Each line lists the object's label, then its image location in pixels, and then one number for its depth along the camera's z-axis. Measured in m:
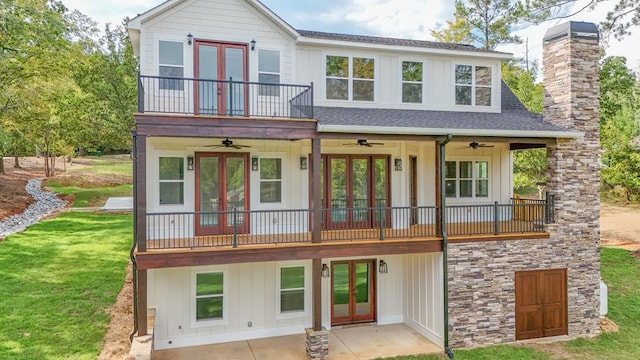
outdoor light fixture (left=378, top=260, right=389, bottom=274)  12.52
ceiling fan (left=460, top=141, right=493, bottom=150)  12.91
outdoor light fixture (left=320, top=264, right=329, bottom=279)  11.98
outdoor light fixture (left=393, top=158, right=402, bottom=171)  12.60
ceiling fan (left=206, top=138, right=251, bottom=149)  11.11
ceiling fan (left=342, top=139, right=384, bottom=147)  11.62
